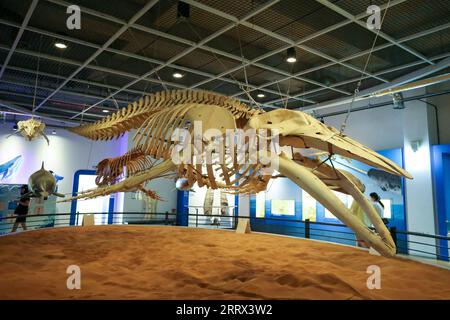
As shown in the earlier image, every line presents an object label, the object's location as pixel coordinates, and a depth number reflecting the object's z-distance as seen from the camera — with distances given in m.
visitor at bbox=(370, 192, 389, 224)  6.10
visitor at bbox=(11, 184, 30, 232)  7.60
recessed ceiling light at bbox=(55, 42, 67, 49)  6.48
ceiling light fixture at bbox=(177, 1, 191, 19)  5.30
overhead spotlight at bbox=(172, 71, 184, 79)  8.20
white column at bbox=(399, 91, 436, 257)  7.55
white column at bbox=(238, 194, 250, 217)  12.85
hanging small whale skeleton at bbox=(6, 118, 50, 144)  8.55
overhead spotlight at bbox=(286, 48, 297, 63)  6.80
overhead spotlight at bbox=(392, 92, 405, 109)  7.83
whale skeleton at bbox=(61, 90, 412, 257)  3.44
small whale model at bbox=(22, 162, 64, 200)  5.83
